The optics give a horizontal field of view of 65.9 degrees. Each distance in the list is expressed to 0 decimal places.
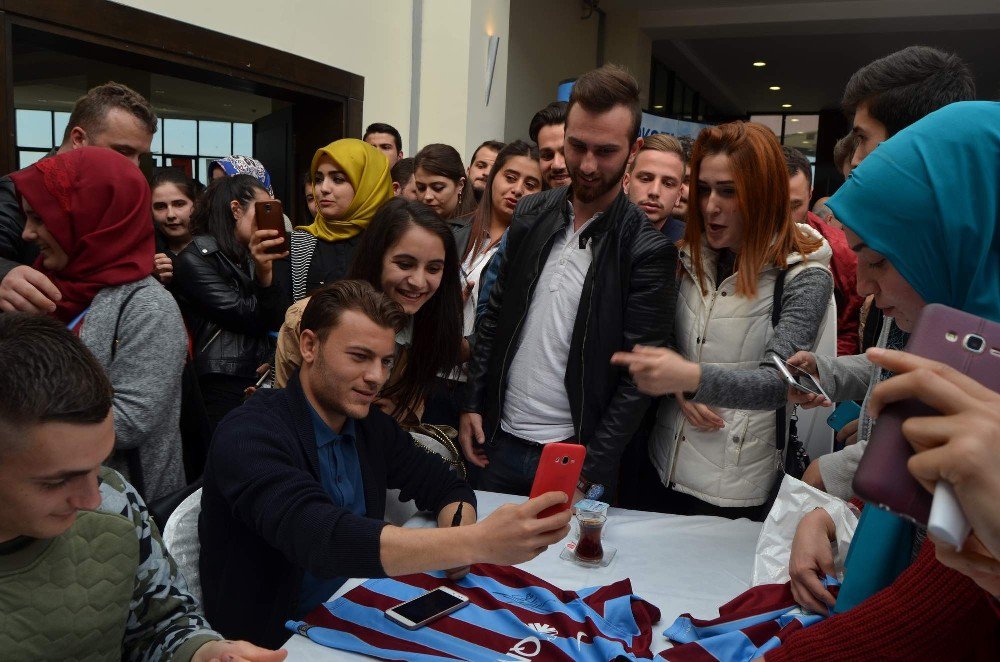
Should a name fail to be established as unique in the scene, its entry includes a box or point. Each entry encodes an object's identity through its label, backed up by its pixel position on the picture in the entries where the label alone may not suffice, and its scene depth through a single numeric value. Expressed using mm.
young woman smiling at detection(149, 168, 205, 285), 3953
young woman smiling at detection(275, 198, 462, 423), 2426
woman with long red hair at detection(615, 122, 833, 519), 2064
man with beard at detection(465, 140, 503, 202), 3939
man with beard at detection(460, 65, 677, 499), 2199
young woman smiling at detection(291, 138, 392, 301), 3086
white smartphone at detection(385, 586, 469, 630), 1425
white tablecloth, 1637
